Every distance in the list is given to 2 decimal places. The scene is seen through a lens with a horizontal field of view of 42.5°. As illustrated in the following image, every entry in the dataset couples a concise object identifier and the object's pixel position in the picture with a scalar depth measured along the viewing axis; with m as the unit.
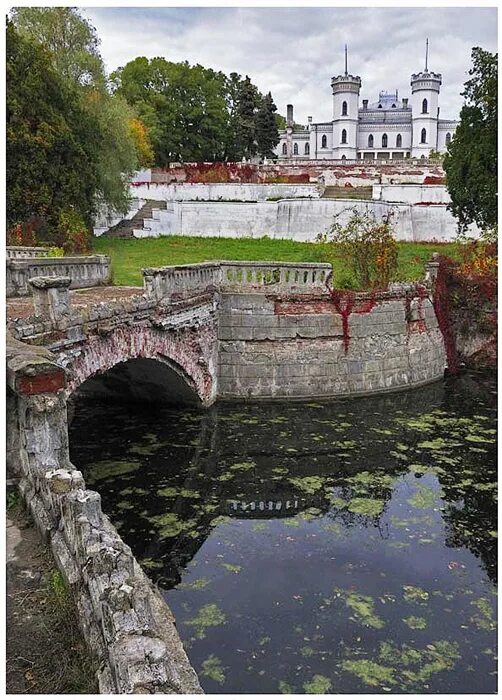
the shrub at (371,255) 20.86
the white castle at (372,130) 72.62
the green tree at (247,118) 53.62
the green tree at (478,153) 24.84
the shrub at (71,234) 25.17
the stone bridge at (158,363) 4.65
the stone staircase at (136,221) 37.53
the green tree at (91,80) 31.02
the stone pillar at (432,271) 21.77
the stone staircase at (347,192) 42.12
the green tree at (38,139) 25.95
